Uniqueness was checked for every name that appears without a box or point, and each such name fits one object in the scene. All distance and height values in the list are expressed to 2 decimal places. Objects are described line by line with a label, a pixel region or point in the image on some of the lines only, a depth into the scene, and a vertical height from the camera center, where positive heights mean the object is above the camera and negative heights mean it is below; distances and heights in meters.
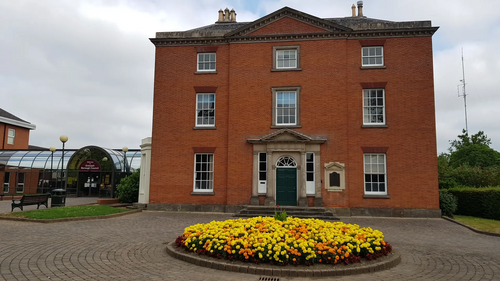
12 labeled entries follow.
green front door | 19.34 -0.38
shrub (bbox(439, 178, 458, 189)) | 23.06 -0.13
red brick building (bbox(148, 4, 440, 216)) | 19.09 +3.59
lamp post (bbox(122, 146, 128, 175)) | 30.86 +1.08
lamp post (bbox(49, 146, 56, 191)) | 32.36 +0.77
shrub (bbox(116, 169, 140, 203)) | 23.16 -0.79
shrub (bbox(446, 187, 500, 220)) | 18.47 -1.05
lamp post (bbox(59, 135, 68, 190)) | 22.47 +2.51
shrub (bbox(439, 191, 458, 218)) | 18.89 -1.20
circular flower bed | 7.73 -1.46
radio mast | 44.69 +11.68
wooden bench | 18.36 -1.30
